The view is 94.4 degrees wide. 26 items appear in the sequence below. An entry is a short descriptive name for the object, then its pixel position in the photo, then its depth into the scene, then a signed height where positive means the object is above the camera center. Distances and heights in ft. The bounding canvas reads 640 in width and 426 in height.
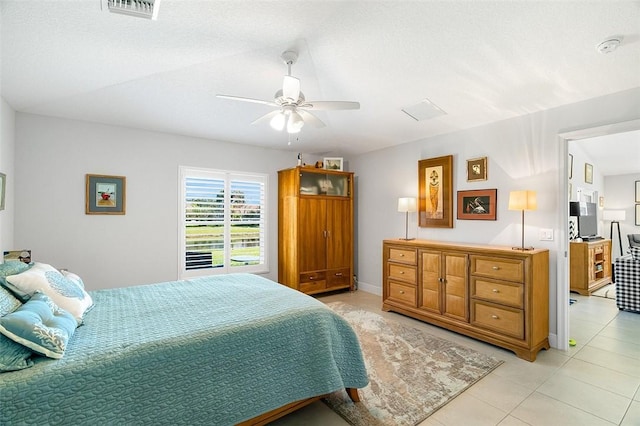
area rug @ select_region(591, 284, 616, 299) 15.98 -4.18
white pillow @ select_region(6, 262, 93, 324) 5.68 -1.48
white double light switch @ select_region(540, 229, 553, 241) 10.21 -0.59
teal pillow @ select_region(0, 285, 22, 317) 4.92 -1.54
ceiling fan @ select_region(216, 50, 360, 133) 7.07 +2.82
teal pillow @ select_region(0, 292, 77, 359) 4.26 -1.76
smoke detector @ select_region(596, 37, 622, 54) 6.40 +3.83
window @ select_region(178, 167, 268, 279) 14.10 -0.34
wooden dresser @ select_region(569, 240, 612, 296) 16.15 -2.76
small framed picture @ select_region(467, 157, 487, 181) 11.99 +1.98
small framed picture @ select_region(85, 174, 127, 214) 11.87 +0.83
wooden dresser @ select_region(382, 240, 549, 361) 9.32 -2.64
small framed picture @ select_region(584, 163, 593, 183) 19.11 +2.97
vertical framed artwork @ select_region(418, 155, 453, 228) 13.10 +1.14
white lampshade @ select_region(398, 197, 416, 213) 13.65 +0.58
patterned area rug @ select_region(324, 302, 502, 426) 6.72 -4.37
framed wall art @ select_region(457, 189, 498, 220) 11.75 +0.52
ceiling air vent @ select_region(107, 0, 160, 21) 5.37 +3.84
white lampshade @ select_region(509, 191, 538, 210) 9.95 +0.58
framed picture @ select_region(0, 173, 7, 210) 9.12 +0.84
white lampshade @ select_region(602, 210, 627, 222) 20.99 +0.21
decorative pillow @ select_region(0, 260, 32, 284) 5.84 -1.14
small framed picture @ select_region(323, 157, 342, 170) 16.75 +3.02
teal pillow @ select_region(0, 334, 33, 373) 4.02 -1.98
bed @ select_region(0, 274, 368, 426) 4.11 -2.47
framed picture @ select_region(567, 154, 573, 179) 16.29 +2.88
